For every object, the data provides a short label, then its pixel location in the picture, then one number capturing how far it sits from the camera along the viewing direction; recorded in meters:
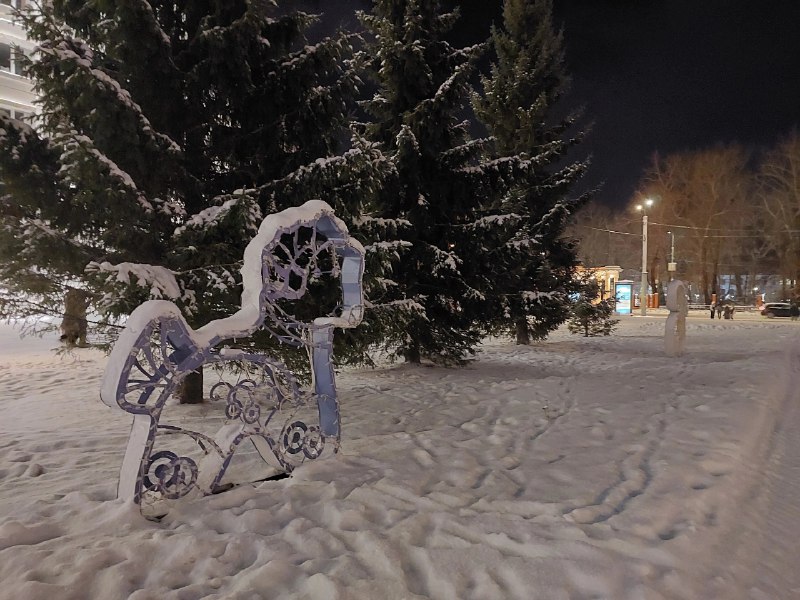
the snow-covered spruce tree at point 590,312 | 17.67
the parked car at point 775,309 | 34.59
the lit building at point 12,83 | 30.00
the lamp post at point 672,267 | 28.69
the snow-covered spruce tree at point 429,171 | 10.30
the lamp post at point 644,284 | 32.13
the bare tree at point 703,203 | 42.72
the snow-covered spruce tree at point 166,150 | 5.67
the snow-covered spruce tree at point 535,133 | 14.55
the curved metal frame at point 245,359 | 3.31
